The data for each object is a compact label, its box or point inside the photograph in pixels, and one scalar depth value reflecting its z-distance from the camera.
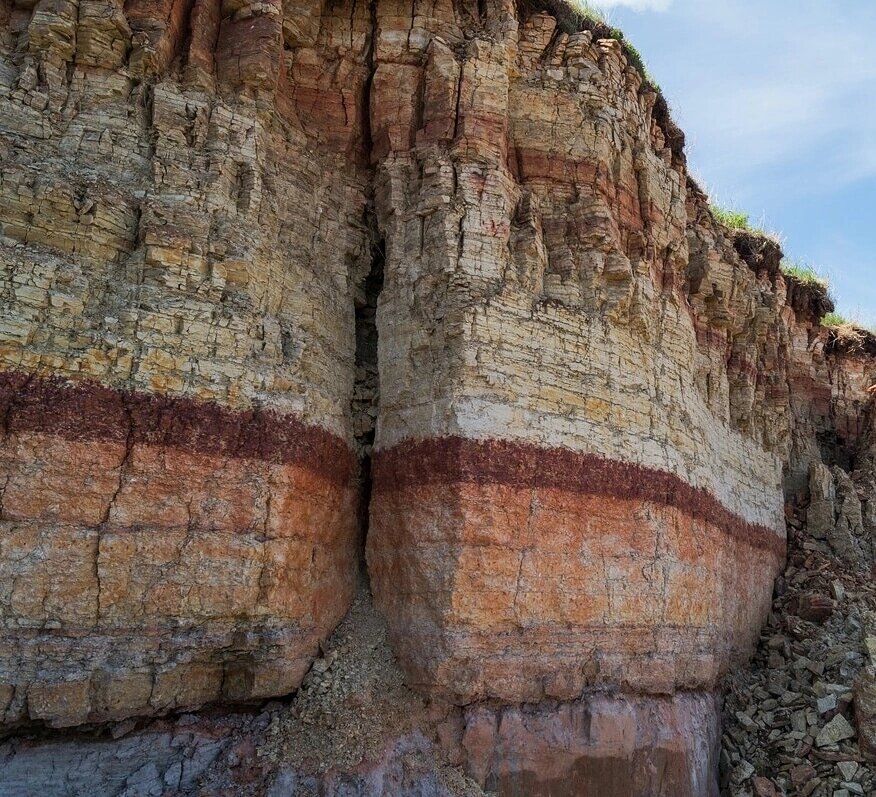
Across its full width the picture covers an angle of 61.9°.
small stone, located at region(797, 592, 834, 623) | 12.62
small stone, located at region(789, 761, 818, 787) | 9.48
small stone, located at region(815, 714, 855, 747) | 9.75
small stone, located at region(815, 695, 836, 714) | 10.19
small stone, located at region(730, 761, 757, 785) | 9.85
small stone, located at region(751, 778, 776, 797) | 9.38
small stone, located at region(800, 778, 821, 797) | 9.32
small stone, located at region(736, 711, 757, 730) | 10.60
